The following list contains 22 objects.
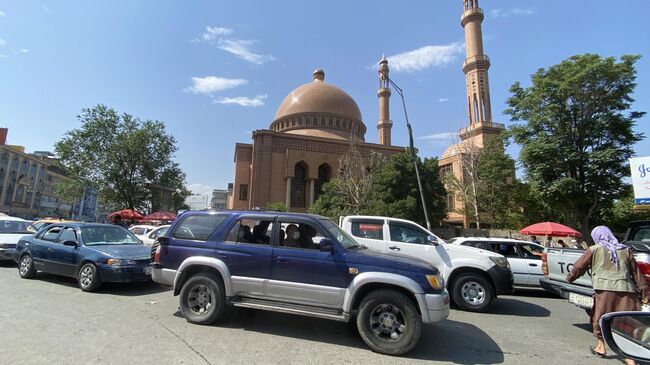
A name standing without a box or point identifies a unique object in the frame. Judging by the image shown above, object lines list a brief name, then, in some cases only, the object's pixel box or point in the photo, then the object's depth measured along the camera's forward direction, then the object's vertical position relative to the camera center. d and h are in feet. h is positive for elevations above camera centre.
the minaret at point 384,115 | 179.01 +64.72
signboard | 44.14 +8.25
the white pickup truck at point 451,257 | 22.79 -1.09
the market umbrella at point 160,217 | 78.74 +4.41
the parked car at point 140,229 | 54.81 +1.14
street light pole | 53.62 +18.08
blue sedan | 23.48 -1.35
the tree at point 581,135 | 68.59 +22.01
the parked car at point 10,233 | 34.14 +0.14
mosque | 129.29 +38.58
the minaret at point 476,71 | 127.95 +62.72
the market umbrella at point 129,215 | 87.38 +5.25
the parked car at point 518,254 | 28.43 -1.00
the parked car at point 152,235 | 39.96 +0.16
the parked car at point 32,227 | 43.09 +0.92
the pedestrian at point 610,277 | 13.73 -1.34
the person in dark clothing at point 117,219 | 90.07 +4.41
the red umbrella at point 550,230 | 56.03 +2.02
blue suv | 14.05 -1.58
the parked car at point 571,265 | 16.46 -1.24
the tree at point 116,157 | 107.24 +24.46
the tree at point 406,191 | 78.64 +11.89
